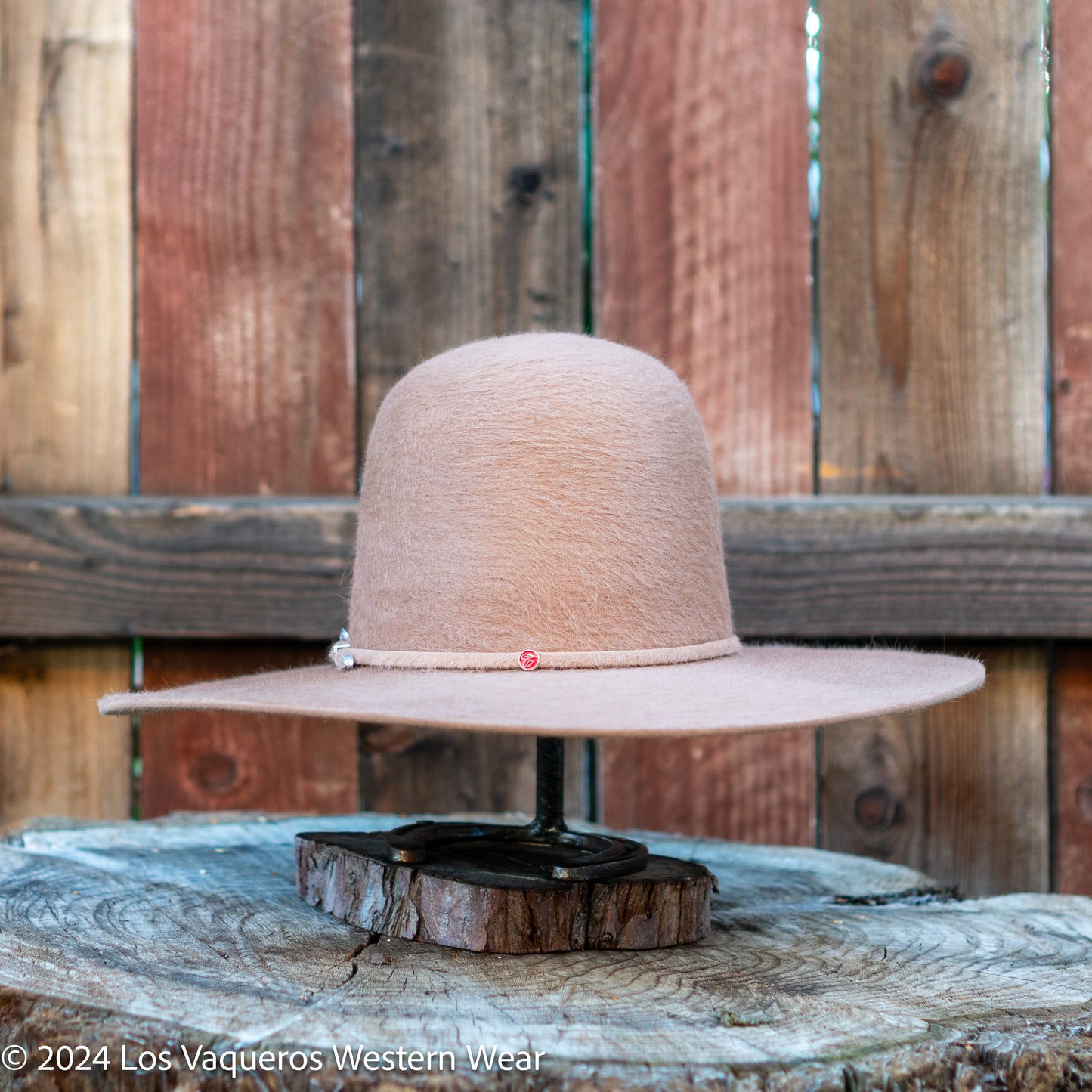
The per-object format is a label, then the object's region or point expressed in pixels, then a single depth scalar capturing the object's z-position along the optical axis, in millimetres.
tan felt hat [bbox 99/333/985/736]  1215
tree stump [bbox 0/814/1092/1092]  1122
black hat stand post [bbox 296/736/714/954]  1220
